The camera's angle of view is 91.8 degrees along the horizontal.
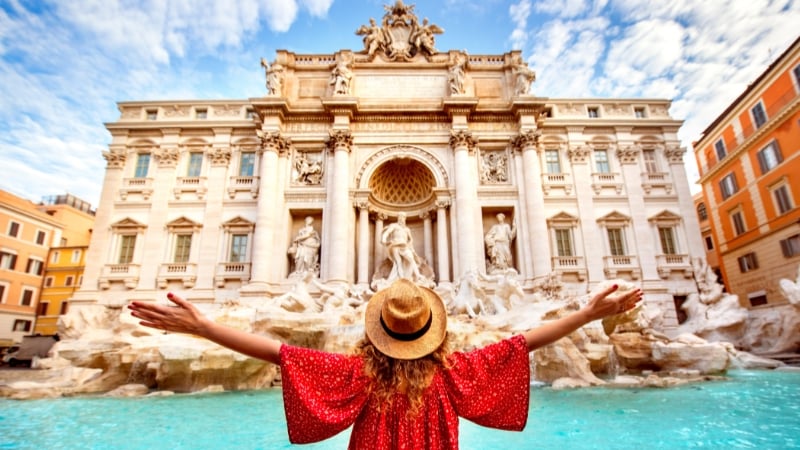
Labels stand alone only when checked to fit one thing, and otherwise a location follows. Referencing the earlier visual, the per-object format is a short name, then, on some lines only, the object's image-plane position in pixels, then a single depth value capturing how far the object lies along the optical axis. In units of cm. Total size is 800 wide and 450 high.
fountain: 885
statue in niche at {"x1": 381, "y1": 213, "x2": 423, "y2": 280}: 1430
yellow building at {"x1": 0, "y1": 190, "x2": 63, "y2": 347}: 2352
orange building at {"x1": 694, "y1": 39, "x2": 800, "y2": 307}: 1725
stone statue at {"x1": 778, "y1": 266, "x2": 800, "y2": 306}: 1245
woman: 164
